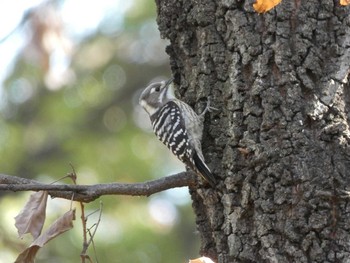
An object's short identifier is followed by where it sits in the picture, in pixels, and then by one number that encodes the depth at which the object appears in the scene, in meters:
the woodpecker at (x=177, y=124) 10.28
